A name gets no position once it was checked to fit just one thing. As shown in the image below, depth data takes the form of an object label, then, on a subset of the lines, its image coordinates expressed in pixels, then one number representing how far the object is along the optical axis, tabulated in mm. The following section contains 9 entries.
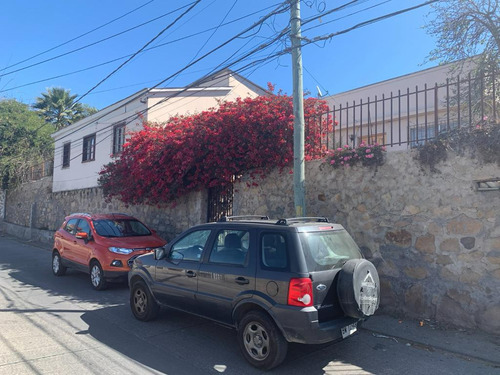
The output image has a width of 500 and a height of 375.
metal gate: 10070
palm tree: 32094
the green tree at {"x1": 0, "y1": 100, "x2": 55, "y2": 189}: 25000
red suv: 8094
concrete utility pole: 6887
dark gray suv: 3947
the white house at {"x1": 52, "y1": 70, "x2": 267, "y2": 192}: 15180
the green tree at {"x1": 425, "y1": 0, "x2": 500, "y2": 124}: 8070
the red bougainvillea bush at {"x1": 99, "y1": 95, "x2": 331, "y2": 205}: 8117
